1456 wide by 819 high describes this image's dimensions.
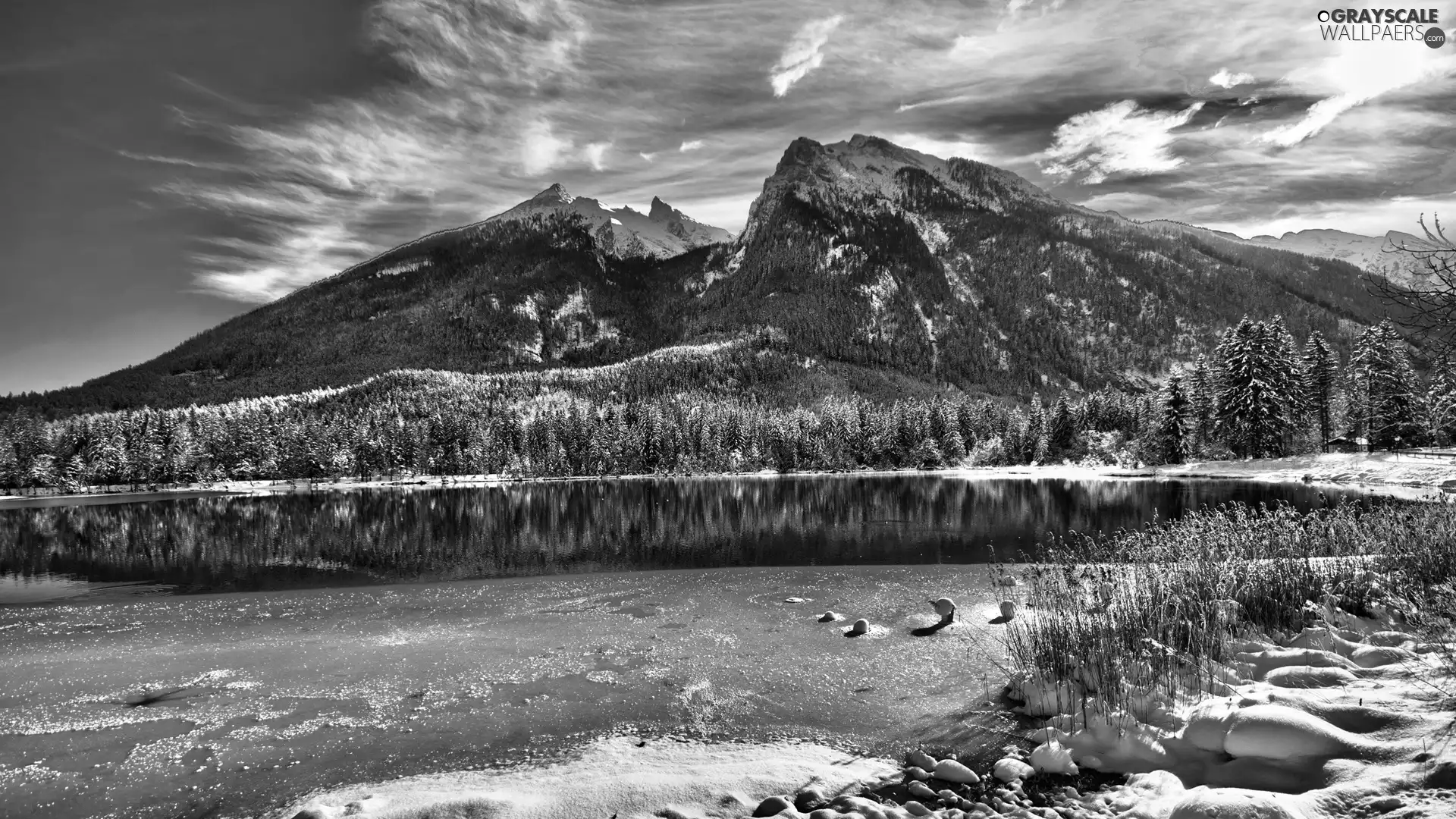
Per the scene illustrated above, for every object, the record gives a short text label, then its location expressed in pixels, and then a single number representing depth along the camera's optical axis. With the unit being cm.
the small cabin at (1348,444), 7931
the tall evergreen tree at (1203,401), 7681
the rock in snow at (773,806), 756
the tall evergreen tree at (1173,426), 7969
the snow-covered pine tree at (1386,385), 6550
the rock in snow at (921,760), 857
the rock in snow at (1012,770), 802
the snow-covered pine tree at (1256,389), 6619
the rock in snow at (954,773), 810
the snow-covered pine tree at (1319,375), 7275
